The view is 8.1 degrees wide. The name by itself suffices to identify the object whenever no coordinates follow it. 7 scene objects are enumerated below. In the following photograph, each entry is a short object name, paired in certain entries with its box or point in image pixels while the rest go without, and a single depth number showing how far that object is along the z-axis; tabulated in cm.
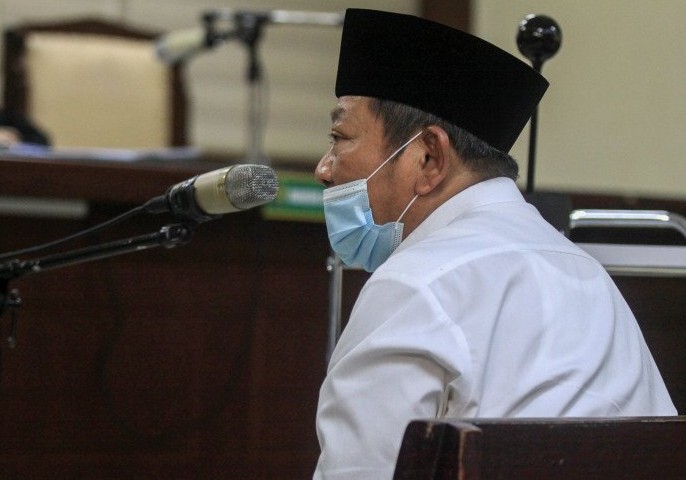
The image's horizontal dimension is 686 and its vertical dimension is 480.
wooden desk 557
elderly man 457
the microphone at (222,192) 474
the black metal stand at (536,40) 509
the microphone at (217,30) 655
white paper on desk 572
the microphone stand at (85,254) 479
